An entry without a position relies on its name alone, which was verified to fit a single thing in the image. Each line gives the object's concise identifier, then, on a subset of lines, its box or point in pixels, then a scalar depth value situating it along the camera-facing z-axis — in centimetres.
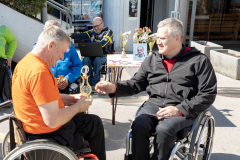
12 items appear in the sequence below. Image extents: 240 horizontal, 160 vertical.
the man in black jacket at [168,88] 197
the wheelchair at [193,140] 189
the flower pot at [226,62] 547
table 329
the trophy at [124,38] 379
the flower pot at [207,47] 670
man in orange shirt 152
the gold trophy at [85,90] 203
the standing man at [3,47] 366
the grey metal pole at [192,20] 915
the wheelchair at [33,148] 155
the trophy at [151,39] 370
